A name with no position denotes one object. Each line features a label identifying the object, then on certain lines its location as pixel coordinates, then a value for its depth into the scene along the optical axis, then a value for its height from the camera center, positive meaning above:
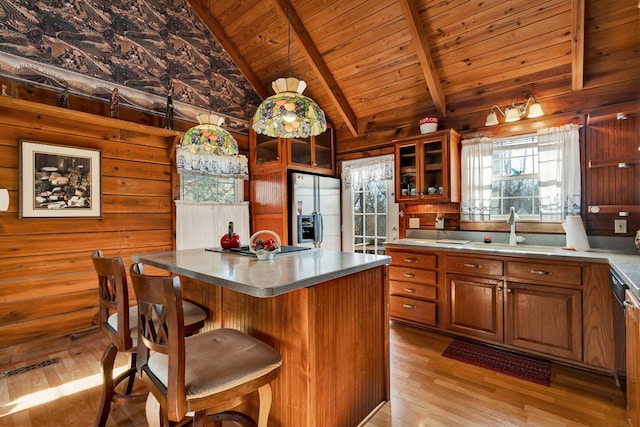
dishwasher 2.10 -0.87
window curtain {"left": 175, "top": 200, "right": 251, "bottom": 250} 3.61 -0.09
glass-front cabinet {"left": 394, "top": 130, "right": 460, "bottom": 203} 3.23 +0.51
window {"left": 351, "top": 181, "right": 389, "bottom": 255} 4.07 -0.04
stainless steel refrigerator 3.88 +0.05
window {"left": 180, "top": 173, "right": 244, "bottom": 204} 3.70 +0.35
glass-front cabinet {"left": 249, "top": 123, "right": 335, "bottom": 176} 3.87 +0.85
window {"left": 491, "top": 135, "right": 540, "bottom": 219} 3.05 +0.36
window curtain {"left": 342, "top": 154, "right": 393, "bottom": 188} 4.00 +0.60
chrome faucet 2.95 -0.12
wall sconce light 2.86 +0.99
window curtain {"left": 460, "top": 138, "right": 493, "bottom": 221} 3.22 +0.36
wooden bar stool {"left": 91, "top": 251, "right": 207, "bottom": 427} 1.48 -0.60
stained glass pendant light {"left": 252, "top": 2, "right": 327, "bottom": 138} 1.86 +0.66
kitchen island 1.42 -0.57
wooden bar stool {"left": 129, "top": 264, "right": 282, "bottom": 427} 1.08 -0.61
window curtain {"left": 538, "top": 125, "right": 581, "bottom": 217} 2.74 +0.38
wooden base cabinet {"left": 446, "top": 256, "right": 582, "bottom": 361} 2.30 -0.77
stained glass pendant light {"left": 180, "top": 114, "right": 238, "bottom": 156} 2.34 +0.61
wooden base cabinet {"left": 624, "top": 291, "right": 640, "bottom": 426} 1.33 -0.67
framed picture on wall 2.62 +0.33
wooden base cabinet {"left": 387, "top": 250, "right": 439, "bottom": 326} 2.96 -0.76
